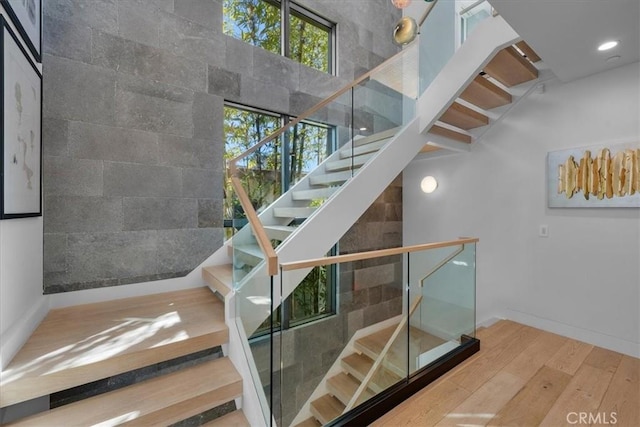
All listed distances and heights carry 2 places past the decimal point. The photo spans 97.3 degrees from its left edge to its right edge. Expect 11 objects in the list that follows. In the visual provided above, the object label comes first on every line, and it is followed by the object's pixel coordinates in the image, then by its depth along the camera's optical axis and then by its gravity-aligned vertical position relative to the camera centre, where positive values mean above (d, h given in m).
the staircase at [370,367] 2.18 -1.34
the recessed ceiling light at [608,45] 2.32 +1.42
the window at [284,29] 3.41 +2.42
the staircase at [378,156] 2.26 +0.62
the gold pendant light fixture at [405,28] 2.22 +1.46
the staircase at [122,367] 1.56 -0.93
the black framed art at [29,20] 1.73 +1.29
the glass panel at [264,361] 1.78 -0.99
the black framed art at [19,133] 1.57 +0.49
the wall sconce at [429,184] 4.29 +0.43
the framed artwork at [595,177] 2.71 +0.38
